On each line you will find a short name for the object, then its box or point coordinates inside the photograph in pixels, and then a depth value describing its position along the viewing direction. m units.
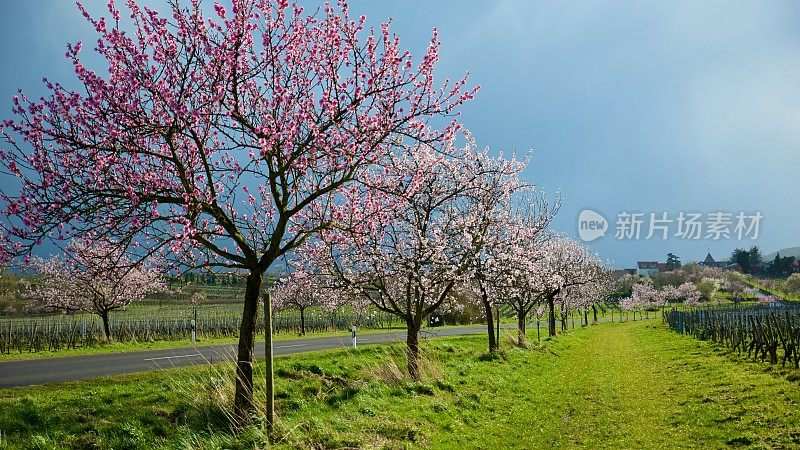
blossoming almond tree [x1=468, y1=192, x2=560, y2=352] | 22.45
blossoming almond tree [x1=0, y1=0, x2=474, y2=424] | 9.30
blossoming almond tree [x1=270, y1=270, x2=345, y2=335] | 17.94
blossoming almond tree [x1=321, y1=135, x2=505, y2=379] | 17.33
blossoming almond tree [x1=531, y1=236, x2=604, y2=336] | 33.47
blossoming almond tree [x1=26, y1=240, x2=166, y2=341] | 38.56
